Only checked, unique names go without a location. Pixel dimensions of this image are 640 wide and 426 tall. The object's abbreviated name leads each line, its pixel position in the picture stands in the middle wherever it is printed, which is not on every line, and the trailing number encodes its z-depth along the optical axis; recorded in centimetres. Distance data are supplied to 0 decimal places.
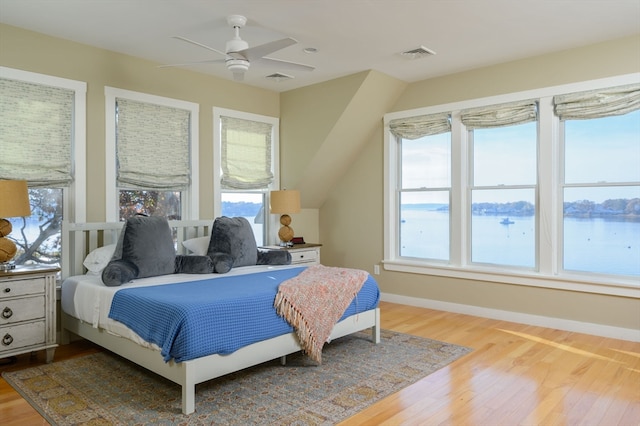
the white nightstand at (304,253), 536
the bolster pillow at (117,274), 333
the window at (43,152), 371
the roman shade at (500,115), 455
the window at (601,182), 407
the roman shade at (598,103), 397
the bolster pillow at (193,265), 396
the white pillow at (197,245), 447
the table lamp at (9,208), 329
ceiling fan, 310
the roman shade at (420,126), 519
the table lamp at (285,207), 535
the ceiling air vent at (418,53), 428
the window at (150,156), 436
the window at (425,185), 529
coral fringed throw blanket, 313
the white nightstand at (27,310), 323
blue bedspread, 257
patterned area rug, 256
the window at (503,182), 466
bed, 266
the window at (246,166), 529
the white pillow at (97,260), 383
